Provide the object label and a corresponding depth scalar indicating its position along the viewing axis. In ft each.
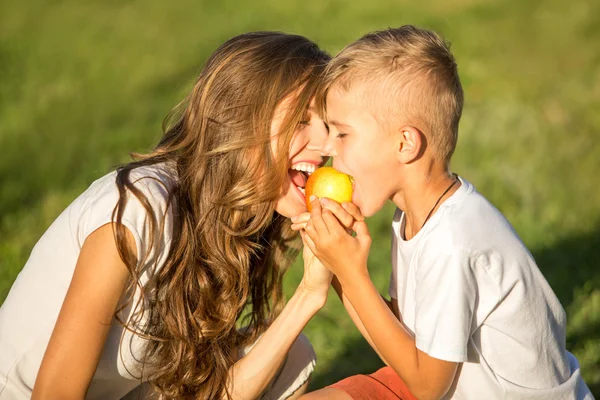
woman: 9.53
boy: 9.02
